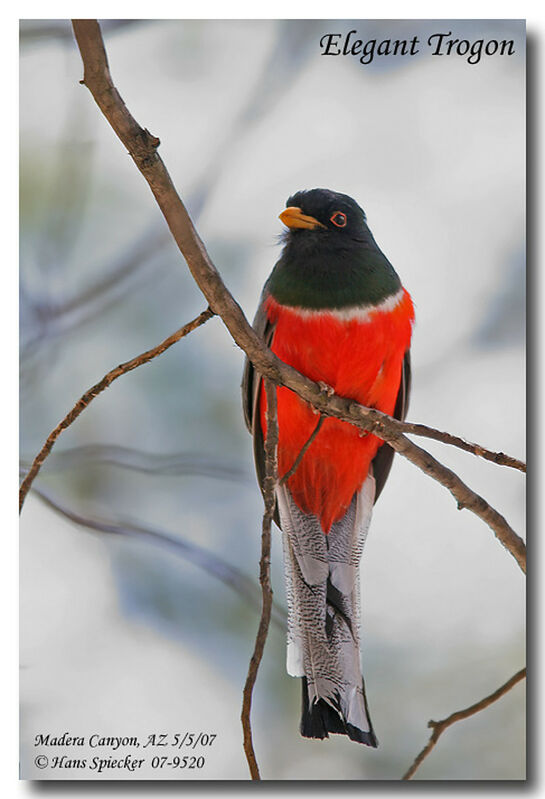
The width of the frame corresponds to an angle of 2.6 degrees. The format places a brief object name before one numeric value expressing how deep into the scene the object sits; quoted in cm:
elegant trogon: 594
